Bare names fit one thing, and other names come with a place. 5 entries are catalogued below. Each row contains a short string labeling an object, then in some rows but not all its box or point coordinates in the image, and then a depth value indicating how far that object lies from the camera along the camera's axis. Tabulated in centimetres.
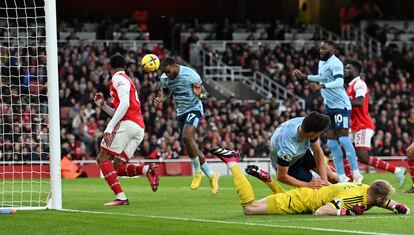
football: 1708
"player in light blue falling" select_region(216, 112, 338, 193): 1255
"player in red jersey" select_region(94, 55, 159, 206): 1480
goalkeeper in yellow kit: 1228
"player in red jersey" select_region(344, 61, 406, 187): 1931
